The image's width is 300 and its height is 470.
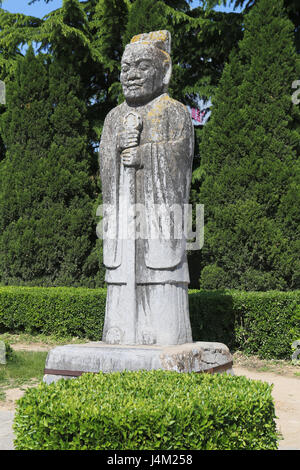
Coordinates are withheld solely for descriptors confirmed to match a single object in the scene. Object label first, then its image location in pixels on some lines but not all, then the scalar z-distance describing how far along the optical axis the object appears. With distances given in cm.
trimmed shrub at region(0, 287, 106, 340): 1122
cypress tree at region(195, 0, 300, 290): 1118
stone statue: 545
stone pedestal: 484
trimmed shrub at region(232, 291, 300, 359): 930
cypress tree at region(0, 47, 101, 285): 1343
